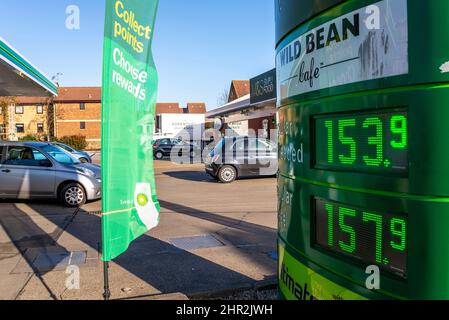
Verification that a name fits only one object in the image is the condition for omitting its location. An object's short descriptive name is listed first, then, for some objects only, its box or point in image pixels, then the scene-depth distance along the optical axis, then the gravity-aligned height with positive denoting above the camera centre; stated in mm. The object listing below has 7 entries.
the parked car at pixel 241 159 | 15844 -279
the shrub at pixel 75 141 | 54688 +1365
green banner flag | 3701 +283
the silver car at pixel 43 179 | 10750 -692
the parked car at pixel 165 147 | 33750 +350
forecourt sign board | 1708 +22
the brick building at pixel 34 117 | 59012 +5020
